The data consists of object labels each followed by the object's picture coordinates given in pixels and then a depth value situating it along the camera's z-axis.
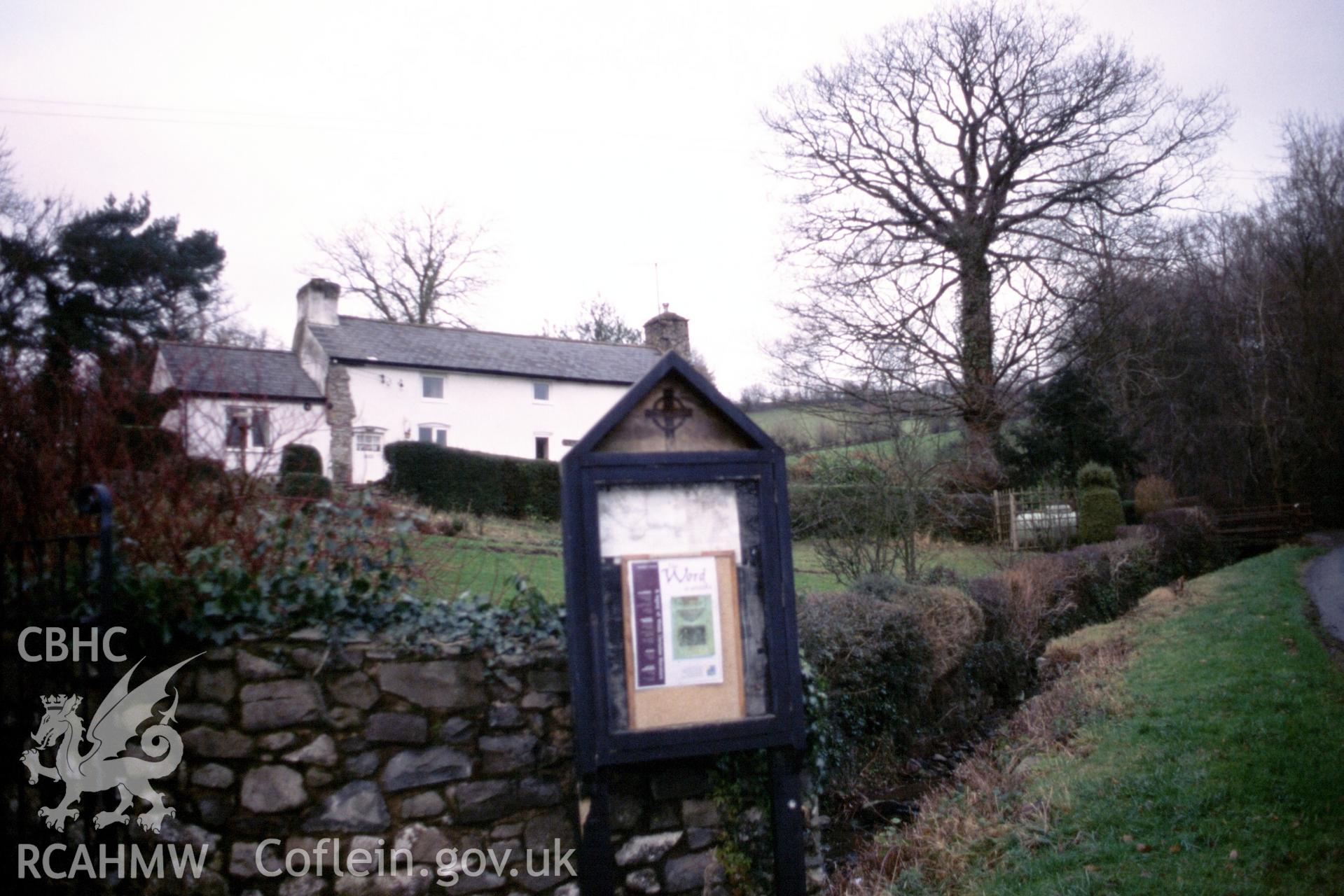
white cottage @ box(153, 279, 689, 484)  26.27
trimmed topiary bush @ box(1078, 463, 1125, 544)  19.50
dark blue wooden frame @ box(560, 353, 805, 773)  3.54
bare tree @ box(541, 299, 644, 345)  41.56
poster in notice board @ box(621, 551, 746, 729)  3.61
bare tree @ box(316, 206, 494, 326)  35.66
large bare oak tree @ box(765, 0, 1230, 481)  20.44
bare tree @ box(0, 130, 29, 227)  16.22
